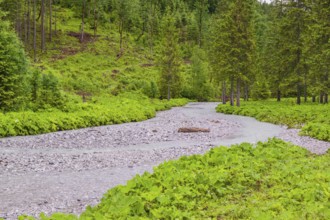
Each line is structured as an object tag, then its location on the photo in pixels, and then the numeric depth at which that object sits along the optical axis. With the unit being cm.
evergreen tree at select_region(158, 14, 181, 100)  4995
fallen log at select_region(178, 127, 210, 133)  2162
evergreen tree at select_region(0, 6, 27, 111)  2091
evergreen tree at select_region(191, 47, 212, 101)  5856
